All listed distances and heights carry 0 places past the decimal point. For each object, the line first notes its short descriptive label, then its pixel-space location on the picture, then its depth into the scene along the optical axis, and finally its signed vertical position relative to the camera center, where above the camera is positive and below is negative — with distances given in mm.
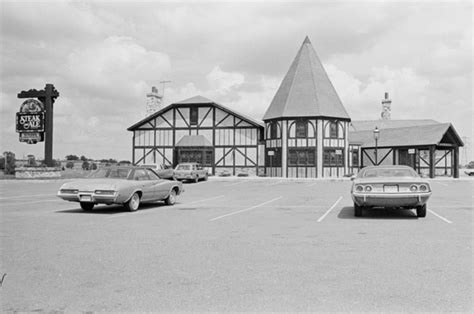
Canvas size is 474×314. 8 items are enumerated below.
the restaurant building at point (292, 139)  42844 +2932
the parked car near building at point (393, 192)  11500 -604
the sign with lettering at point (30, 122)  34438 +3415
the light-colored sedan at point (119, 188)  12961 -604
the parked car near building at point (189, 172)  33781 -305
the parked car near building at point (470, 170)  52631 -139
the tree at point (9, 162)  44503 +656
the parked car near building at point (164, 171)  30350 -217
